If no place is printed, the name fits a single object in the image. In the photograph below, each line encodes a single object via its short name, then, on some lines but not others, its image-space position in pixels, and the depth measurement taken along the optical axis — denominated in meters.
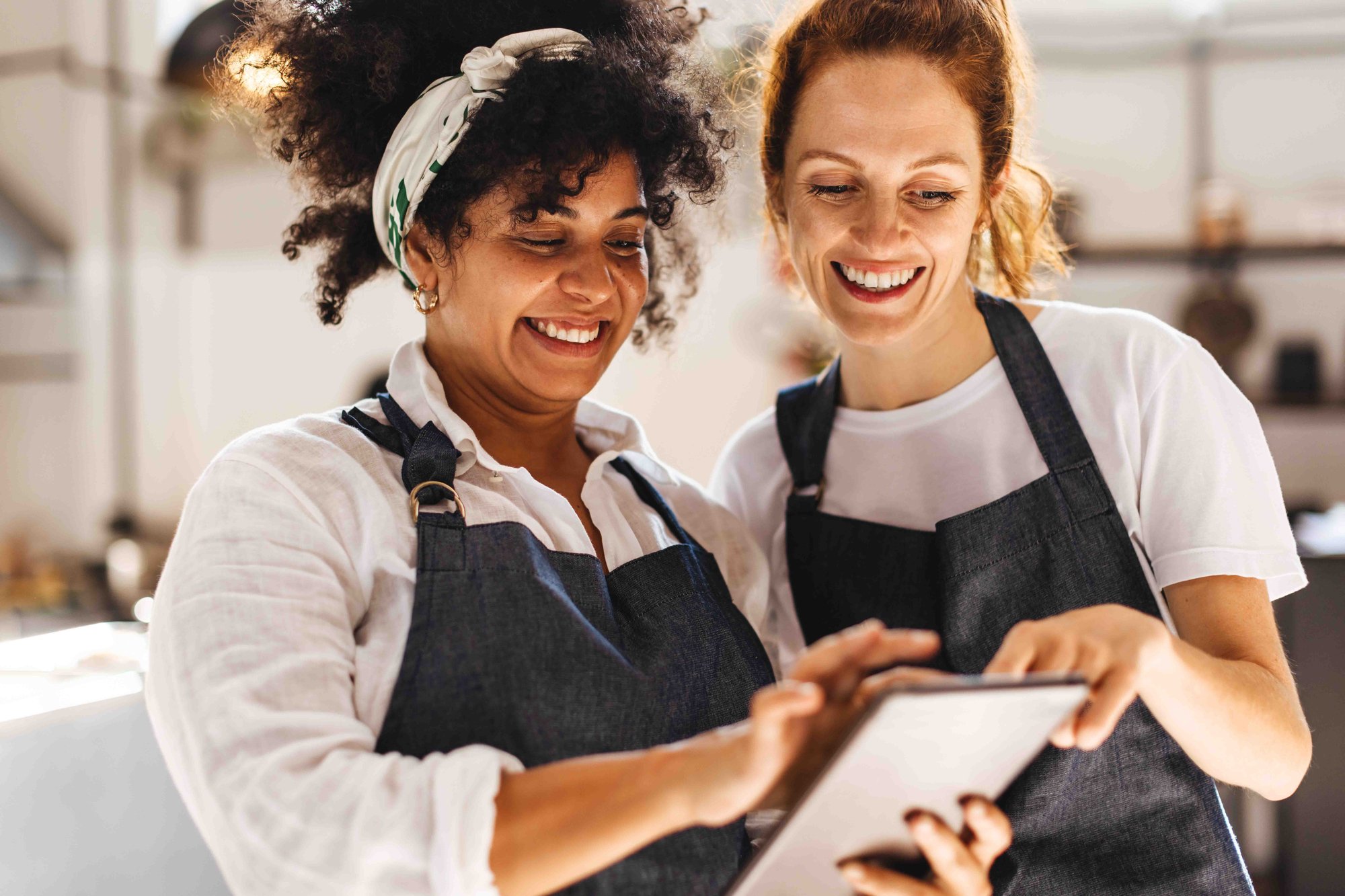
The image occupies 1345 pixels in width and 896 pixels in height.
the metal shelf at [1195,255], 4.54
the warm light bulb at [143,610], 3.67
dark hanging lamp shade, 3.18
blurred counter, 1.49
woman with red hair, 1.37
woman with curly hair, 0.96
